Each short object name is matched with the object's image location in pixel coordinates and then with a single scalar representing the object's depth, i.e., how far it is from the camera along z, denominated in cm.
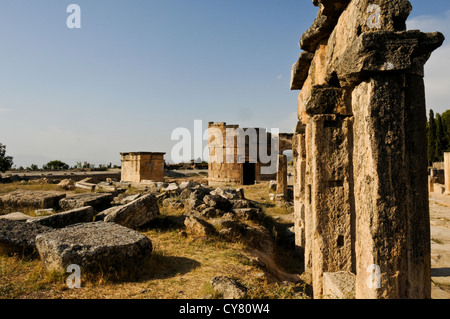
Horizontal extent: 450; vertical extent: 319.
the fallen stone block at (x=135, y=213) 626
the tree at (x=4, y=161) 2322
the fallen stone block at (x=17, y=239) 455
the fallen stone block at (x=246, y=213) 834
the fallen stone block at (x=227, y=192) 1050
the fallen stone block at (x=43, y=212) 747
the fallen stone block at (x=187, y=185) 1321
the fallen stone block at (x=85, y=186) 1465
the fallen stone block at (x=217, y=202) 851
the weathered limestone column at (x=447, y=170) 1512
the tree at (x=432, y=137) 3334
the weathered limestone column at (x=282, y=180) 1479
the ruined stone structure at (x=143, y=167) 1984
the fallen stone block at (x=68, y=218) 577
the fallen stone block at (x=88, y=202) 780
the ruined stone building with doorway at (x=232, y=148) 1981
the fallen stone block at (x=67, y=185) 1416
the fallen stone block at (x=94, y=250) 395
